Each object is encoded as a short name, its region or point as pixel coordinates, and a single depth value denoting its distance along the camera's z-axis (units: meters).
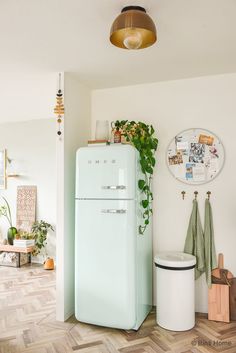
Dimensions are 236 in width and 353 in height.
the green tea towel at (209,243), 3.14
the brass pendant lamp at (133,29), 1.82
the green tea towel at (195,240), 3.19
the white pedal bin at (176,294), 2.88
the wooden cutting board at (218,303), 3.08
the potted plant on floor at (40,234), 5.21
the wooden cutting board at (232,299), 3.10
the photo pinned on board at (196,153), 3.28
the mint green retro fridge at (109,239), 2.81
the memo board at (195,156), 3.24
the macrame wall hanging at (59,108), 3.13
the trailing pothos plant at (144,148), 3.04
